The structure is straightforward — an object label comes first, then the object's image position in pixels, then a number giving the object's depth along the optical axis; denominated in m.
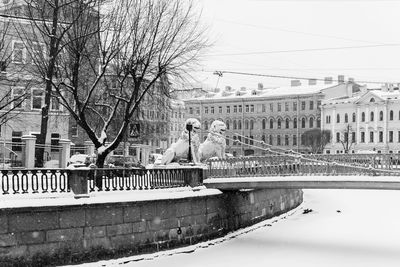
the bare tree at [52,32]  22.58
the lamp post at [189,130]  23.75
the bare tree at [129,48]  23.05
